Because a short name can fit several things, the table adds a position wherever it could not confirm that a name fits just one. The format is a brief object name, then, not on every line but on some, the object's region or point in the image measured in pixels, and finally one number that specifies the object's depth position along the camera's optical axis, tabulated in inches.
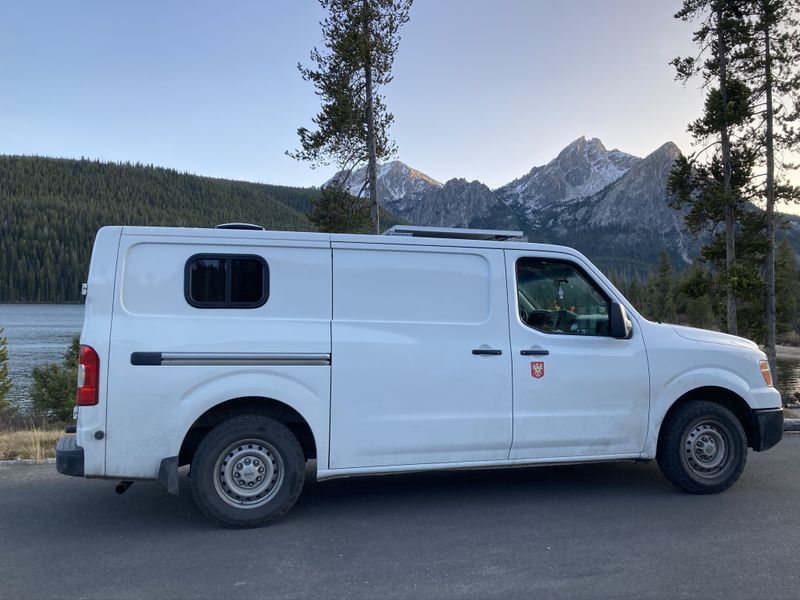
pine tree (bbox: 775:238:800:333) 2631.9
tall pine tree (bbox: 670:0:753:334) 709.3
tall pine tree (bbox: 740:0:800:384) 720.3
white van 188.7
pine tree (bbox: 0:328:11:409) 1622.3
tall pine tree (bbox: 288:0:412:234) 674.2
